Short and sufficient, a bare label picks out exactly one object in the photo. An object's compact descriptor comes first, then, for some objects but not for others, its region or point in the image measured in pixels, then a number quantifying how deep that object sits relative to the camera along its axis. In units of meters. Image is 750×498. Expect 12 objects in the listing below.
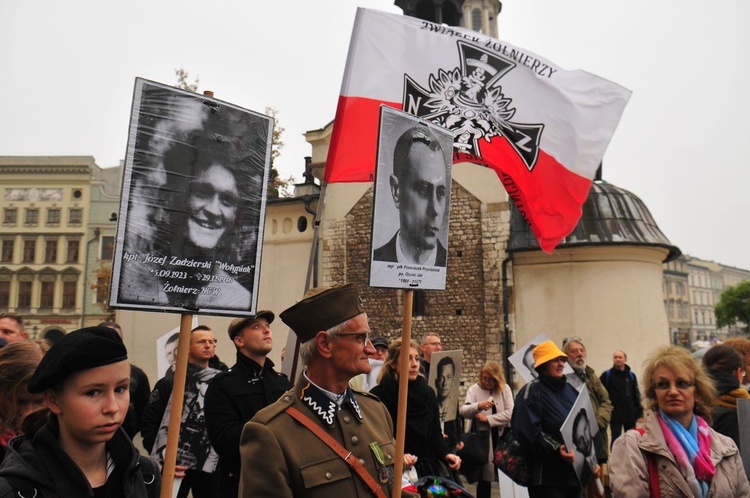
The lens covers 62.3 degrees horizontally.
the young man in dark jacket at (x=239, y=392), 4.29
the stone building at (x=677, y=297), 84.12
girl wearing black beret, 2.04
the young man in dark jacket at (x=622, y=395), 10.43
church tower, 24.09
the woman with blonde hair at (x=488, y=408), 7.43
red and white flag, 6.04
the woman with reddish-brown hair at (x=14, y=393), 2.81
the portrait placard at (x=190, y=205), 2.86
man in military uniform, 2.45
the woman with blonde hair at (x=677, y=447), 3.35
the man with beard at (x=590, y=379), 7.59
